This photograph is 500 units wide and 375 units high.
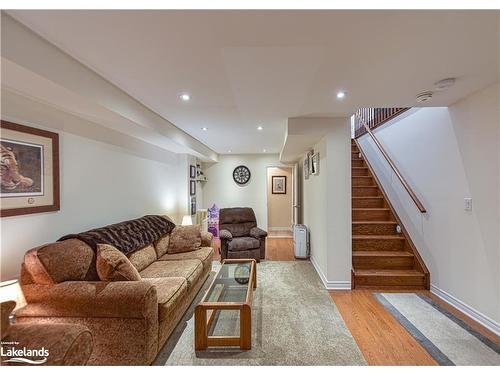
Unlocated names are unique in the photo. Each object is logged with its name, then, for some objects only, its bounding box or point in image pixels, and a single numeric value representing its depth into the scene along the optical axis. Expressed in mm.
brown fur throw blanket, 2176
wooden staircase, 3160
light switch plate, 2430
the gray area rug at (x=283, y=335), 1840
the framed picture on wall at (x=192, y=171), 5224
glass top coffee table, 1938
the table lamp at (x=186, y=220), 4284
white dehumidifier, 4449
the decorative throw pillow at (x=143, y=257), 2630
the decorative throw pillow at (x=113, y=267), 1900
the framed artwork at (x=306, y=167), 4680
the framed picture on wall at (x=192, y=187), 5228
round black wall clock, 6672
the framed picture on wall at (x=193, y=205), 5410
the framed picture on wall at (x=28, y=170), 1748
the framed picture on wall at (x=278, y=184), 7668
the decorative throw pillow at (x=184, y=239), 3387
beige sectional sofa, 1673
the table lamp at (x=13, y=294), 1513
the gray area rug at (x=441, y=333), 1846
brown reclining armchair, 4145
